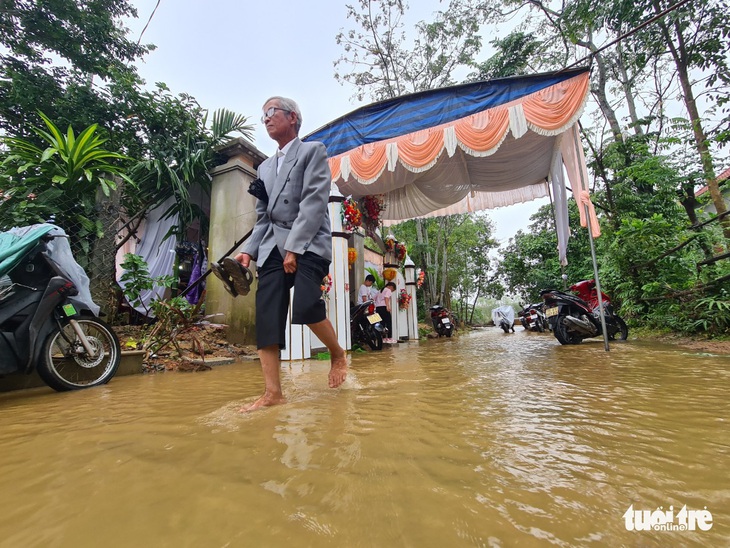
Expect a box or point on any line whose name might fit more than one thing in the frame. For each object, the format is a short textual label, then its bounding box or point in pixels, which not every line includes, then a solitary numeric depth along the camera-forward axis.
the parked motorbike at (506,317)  13.18
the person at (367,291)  6.86
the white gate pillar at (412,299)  8.35
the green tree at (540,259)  12.73
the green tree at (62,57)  7.14
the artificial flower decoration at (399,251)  8.12
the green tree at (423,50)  13.55
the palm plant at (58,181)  3.94
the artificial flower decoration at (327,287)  4.45
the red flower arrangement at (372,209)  7.60
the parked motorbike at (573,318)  5.17
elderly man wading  1.84
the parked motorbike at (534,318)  10.68
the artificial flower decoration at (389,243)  8.00
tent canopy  4.30
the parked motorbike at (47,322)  2.17
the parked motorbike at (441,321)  10.23
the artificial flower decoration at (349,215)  5.48
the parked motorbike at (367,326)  5.79
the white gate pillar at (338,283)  4.53
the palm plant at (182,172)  5.46
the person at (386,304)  7.02
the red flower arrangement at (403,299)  7.85
